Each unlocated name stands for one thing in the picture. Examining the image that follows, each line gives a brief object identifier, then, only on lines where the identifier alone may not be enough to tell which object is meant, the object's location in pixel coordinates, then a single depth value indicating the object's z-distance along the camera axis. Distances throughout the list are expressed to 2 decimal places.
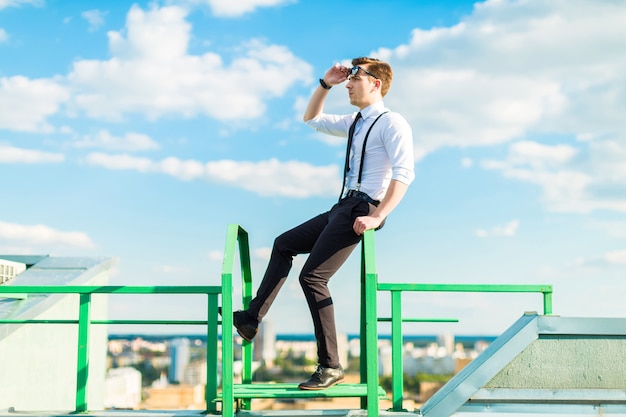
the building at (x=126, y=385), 80.50
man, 4.34
